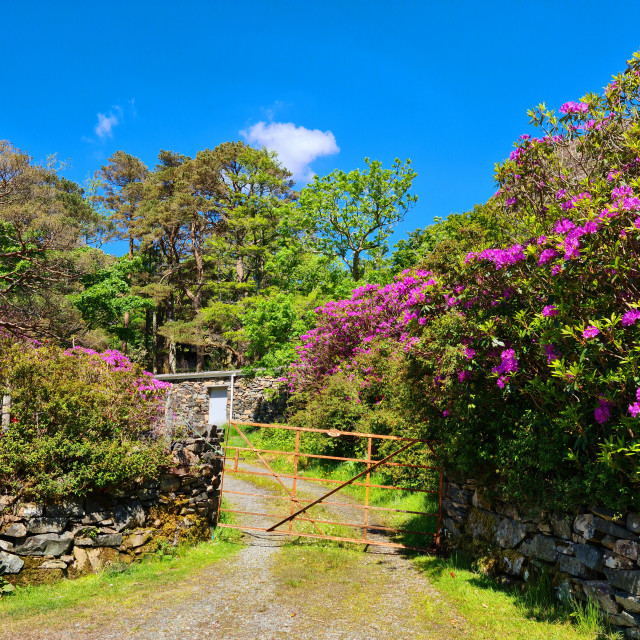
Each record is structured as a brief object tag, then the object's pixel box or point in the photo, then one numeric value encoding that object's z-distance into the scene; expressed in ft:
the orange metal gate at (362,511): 25.53
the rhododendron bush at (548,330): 13.64
